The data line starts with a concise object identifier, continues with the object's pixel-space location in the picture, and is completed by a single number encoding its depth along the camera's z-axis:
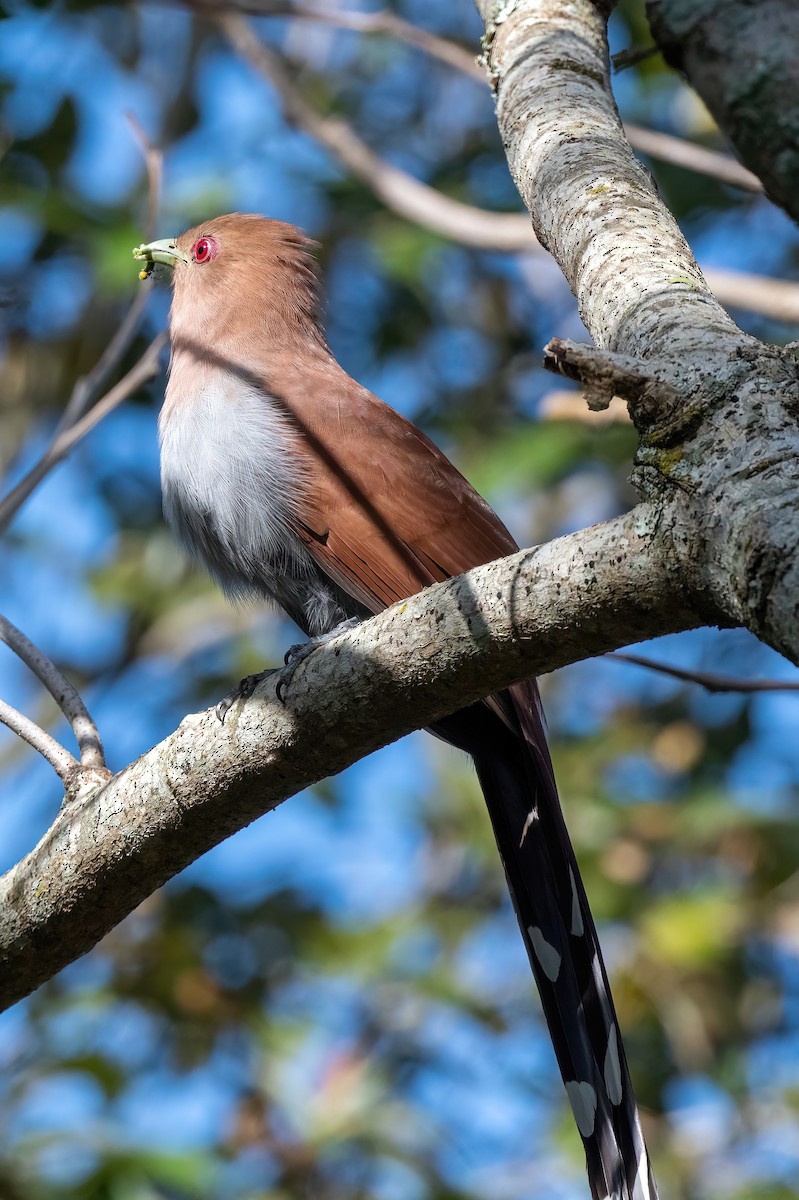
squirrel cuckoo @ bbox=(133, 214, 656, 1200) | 5.88
